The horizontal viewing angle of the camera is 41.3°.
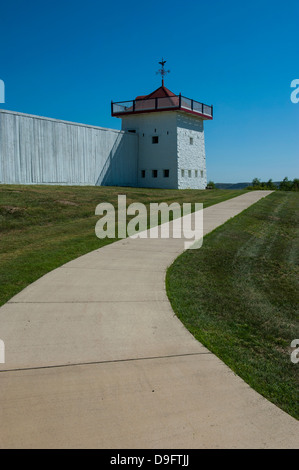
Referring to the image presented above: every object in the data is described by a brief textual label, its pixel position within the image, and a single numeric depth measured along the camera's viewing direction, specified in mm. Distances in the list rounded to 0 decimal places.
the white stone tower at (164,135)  32750
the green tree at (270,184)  85069
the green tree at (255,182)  84950
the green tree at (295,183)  85312
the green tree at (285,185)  86438
